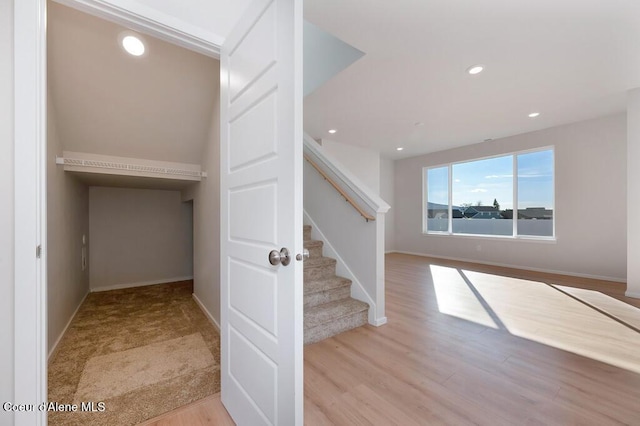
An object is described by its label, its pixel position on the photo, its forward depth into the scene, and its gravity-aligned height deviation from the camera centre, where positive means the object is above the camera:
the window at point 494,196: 4.86 +0.33
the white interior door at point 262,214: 1.01 -0.01
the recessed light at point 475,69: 2.72 +1.55
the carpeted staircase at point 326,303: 2.29 -0.94
